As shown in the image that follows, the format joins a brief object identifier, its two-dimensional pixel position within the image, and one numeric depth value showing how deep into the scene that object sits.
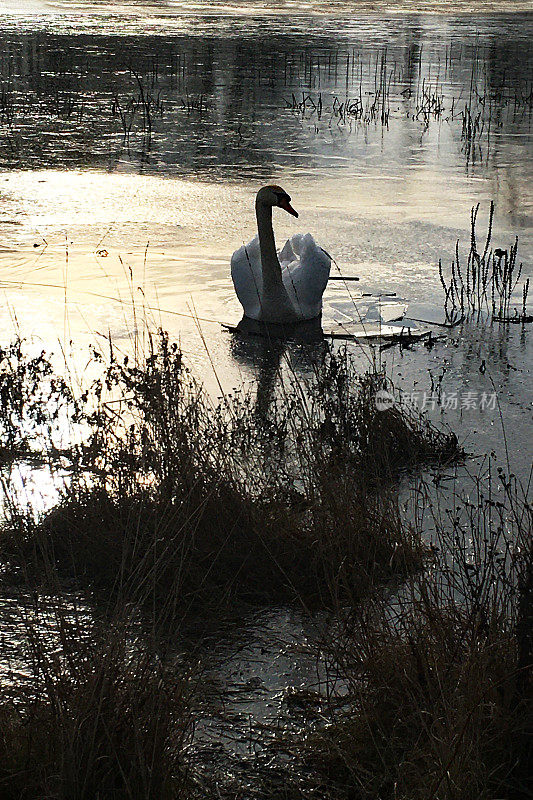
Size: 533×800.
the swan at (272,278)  17.41
